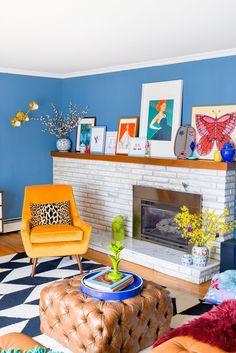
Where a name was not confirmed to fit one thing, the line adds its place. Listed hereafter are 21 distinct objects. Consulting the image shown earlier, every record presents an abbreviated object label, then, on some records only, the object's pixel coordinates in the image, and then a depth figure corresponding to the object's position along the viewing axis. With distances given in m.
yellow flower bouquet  4.11
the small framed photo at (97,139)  5.77
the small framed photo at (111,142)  5.62
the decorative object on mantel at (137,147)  5.09
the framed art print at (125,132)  5.28
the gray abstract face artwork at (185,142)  4.58
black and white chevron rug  3.04
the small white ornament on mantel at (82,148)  5.95
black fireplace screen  4.78
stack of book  2.69
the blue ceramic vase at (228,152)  4.07
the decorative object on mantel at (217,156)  4.20
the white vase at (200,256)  4.08
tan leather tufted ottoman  2.46
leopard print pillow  4.44
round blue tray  2.64
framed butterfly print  4.28
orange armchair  4.10
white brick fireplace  4.20
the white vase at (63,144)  6.18
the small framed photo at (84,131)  6.00
